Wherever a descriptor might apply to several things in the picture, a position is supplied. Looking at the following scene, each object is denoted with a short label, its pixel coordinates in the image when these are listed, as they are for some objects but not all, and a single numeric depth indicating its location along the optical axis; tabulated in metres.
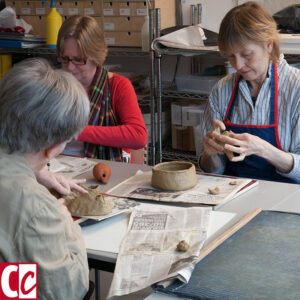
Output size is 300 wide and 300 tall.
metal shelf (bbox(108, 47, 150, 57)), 3.58
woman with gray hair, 1.14
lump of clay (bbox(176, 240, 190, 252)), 1.34
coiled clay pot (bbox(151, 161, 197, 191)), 1.77
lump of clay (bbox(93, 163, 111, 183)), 1.92
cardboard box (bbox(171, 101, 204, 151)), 3.54
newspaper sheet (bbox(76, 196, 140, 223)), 1.54
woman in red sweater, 2.39
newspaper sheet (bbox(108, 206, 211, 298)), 1.22
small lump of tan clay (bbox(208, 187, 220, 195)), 1.75
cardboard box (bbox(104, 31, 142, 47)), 3.59
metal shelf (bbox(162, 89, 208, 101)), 3.48
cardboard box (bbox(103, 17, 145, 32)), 3.57
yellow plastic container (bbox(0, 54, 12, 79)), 4.04
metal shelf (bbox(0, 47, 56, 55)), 3.82
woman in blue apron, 2.02
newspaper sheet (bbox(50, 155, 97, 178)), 2.04
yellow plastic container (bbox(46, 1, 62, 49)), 3.65
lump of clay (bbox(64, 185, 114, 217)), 1.55
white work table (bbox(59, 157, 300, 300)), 1.38
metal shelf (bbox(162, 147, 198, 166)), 3.59
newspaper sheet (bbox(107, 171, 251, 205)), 1.70
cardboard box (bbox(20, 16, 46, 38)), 3.92
